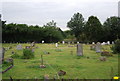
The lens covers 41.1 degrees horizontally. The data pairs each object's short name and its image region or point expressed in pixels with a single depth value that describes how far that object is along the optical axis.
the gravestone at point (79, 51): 15.17
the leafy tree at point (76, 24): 49.61
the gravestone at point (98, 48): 18.04
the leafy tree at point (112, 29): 39.41
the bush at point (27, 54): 13.78
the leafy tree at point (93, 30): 37.88
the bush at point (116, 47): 17.09
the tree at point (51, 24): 52.47
